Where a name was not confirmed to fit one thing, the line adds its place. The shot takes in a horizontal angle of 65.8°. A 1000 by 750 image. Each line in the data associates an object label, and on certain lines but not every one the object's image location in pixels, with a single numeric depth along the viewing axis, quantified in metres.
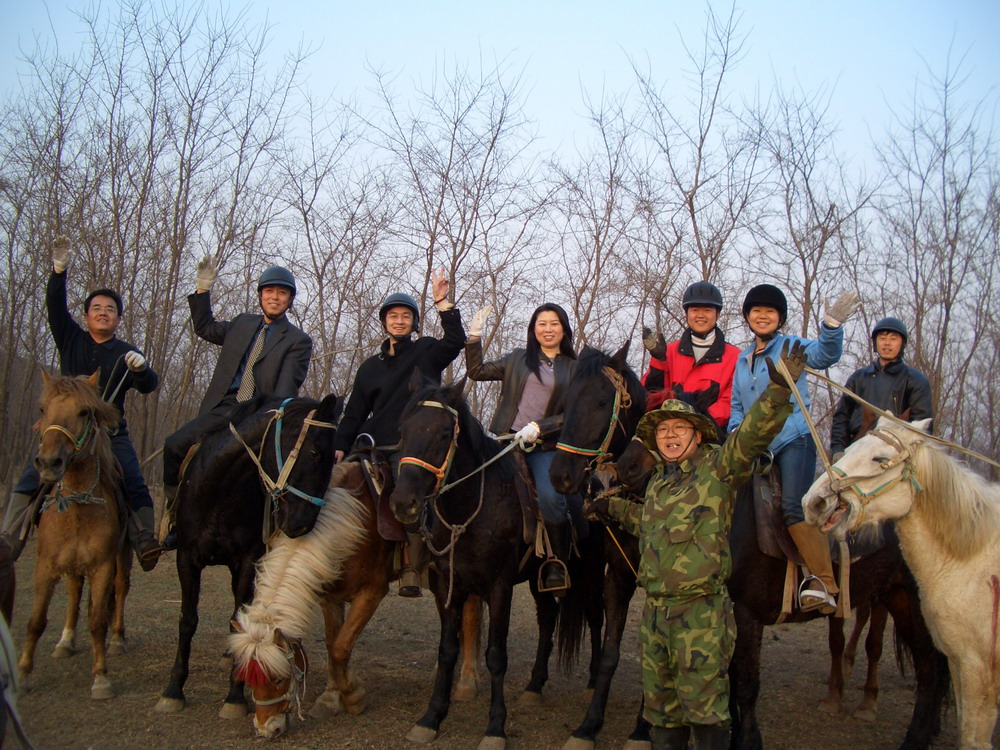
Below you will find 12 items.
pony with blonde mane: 5.13
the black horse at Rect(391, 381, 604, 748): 5.26
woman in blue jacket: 5.06
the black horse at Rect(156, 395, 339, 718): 5.68
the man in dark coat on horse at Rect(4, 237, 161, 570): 6.59
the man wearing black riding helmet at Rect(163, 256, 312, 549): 6.68
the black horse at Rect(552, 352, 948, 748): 5.04
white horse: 4.55
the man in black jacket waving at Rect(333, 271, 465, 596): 6.52
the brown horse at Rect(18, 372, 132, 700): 5.89
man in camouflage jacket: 4.16
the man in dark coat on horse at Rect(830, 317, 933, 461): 7.46
